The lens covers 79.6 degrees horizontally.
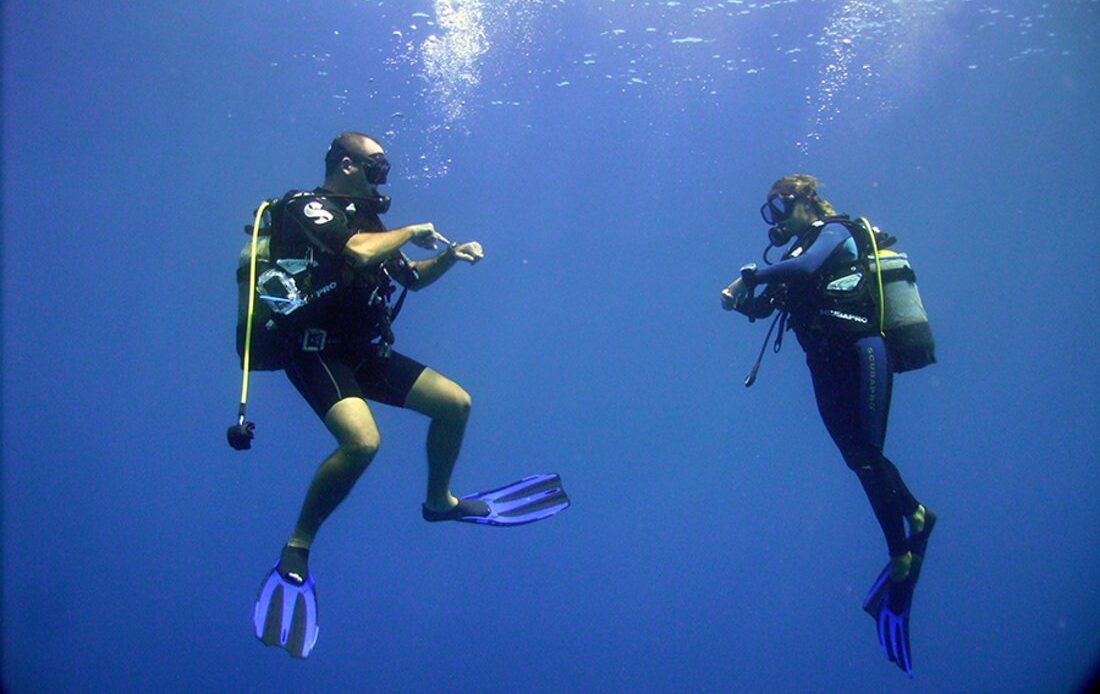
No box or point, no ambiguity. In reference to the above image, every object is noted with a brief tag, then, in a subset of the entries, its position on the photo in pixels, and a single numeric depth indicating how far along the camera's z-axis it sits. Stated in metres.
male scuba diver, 4.22
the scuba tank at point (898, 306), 5.37
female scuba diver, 5.29
